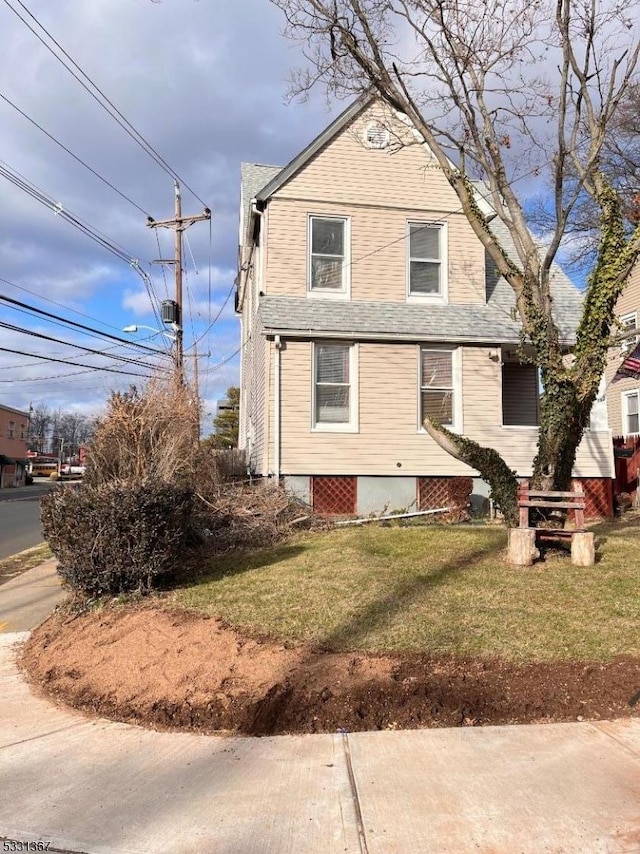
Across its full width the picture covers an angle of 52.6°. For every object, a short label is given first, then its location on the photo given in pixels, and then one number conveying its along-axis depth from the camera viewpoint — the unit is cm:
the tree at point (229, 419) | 3781
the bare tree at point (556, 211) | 804
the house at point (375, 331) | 1256
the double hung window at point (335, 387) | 1274
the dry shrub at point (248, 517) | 1019
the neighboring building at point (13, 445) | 5525
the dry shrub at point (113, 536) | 671
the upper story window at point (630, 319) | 2106
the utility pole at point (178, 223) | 2305
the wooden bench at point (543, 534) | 757
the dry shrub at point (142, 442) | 1049
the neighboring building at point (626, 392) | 2042
